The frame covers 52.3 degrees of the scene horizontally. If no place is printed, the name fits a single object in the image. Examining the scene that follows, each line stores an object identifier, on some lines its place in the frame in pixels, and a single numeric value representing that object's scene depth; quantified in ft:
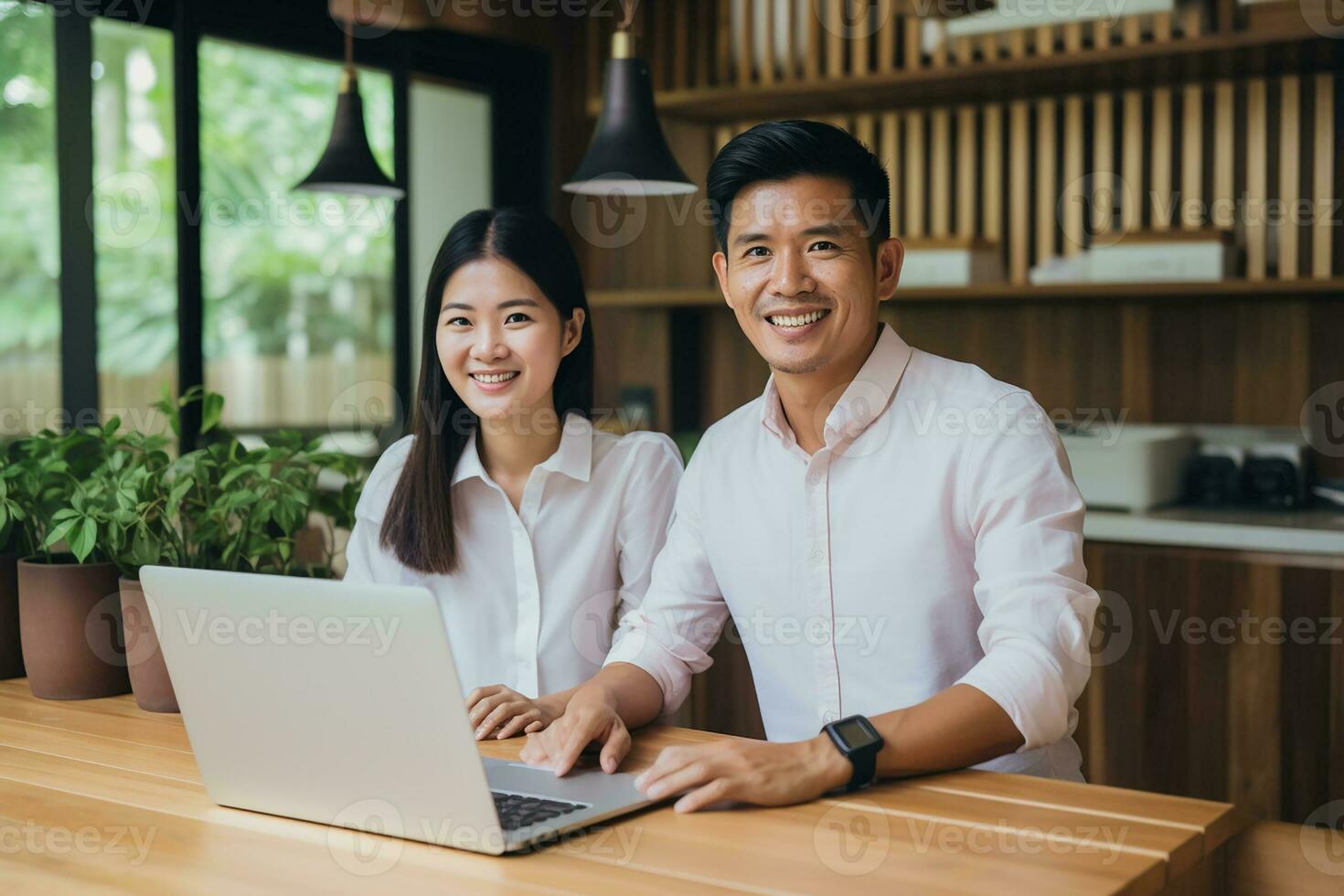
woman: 6.58
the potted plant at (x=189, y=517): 5.61
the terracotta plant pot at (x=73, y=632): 5.78
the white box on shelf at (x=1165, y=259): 10.20
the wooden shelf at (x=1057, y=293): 9.98
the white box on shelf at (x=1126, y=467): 9.98
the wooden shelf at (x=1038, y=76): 9.71
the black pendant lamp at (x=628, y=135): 7.22
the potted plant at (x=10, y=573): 6.16
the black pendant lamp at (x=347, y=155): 8.73
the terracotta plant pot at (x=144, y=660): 5.50
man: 5.24
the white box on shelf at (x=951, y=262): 11.17
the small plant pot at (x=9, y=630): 6.19
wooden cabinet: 9.06
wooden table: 3.38
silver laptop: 3.54
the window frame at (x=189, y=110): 10.30
